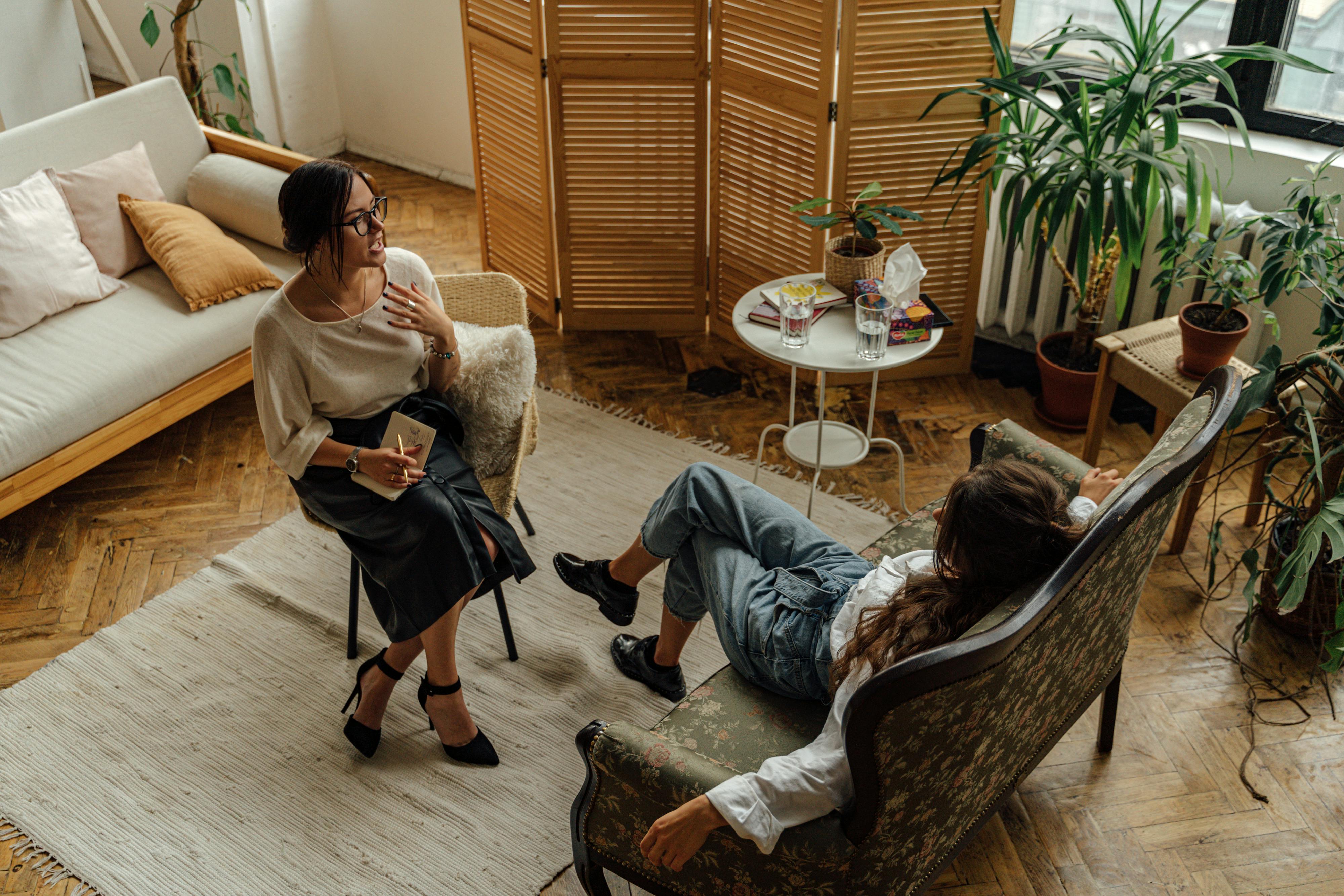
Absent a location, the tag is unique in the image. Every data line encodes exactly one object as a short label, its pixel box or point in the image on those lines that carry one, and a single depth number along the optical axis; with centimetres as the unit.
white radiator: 354
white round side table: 278
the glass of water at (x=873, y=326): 273
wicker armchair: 288
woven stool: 296
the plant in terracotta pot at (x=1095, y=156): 285
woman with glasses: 230
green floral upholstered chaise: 149
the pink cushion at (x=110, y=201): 339
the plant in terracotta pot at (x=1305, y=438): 239
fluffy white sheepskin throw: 262
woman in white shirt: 164
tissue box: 283
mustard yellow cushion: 341
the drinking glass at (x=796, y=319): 279
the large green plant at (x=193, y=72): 429
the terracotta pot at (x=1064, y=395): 348
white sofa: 300
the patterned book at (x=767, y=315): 294
